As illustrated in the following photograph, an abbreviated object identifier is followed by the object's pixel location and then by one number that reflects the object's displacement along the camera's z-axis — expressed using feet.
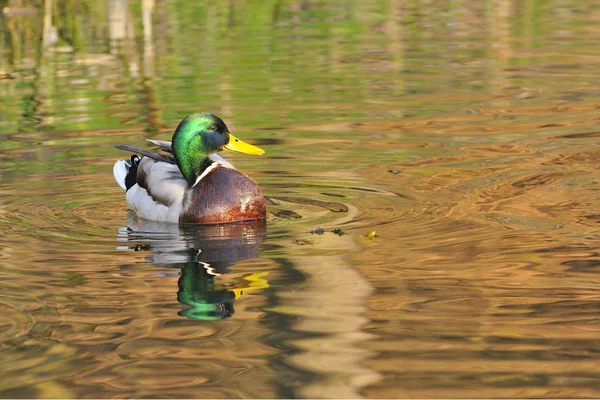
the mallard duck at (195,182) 55.98
